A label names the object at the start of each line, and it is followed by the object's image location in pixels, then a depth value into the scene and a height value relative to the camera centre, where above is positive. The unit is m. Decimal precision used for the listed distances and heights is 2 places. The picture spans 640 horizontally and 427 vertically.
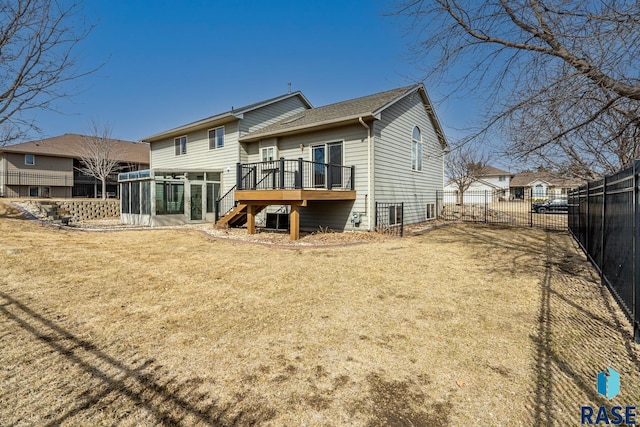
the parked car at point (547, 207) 23.00 -0.26
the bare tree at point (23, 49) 9.38 +4.90
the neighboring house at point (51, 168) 24.98 +2.89
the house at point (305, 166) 11.27 +1.61
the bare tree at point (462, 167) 28.44 +3.57
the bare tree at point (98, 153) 26.03 +4.24
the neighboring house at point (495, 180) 48.72 +4.20
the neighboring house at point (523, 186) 47.97 +2.93
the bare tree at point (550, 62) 4.33 +2.35
